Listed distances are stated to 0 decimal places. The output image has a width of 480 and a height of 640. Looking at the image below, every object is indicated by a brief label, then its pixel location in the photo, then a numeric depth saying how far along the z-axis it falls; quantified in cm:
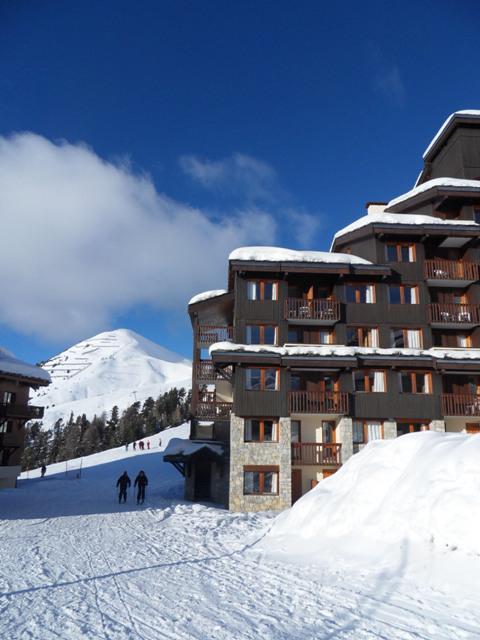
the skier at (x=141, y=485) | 2529
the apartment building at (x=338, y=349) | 2448
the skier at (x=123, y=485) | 2526
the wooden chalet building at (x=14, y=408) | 3550
